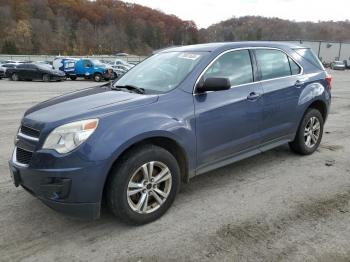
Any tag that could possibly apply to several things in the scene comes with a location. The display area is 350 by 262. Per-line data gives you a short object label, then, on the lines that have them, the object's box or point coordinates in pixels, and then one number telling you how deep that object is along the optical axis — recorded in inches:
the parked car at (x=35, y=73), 1004.6
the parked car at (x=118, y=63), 1180.4
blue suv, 130.2
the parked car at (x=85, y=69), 1055.6
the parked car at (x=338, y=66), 2309.3
